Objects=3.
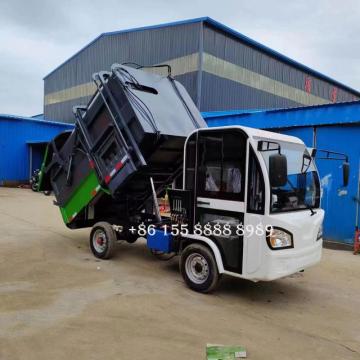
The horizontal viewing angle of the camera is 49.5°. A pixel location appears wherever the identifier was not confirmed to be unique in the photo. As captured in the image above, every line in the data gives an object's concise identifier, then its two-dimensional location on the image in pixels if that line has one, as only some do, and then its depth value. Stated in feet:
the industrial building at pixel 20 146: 76.18
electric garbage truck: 15.17
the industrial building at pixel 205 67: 73.87
